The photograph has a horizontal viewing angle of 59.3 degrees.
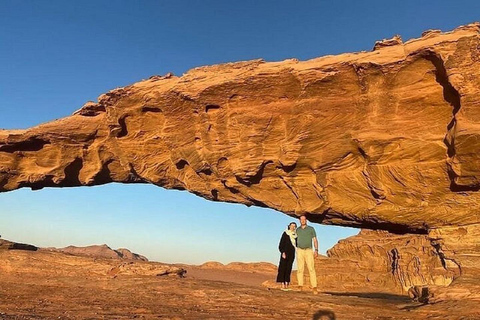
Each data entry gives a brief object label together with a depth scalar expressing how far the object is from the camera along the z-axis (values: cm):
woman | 1606
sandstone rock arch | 1491
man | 1431
